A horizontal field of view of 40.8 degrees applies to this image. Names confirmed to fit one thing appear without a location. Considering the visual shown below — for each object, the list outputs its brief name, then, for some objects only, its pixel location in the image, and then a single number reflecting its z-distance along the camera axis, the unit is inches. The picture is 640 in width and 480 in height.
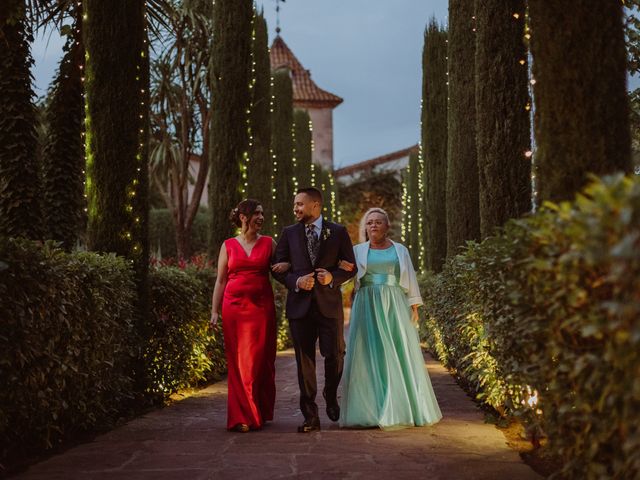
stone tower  2282.2
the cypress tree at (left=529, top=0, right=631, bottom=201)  185.3
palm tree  1015.0
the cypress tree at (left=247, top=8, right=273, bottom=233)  792.9
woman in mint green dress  300.8
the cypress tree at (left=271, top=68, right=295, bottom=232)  957.2
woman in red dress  303.4
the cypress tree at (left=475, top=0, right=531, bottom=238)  359.3
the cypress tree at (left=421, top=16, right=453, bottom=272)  736.3
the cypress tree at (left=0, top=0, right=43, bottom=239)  426.6
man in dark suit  293.3
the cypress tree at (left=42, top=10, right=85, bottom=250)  517.0
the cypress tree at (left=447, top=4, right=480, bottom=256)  500.4
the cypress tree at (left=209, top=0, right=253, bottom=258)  556.7
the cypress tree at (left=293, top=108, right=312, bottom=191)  1241.4
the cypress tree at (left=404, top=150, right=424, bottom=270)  1179.3
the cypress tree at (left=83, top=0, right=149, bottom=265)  343.0
